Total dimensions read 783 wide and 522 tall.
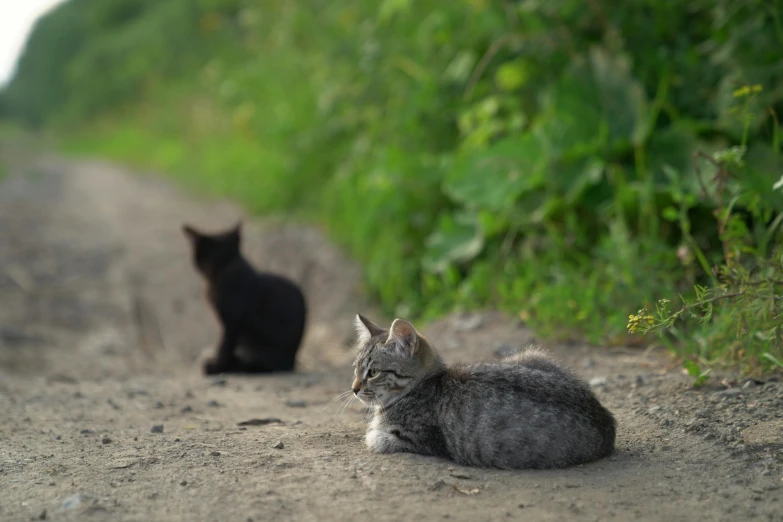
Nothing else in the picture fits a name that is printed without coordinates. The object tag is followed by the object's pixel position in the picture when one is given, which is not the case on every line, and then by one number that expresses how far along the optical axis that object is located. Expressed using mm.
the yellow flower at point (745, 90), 4062
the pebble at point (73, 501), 2852
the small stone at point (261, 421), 4211
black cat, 5711
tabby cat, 3312
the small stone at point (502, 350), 5174
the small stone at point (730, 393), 3973
